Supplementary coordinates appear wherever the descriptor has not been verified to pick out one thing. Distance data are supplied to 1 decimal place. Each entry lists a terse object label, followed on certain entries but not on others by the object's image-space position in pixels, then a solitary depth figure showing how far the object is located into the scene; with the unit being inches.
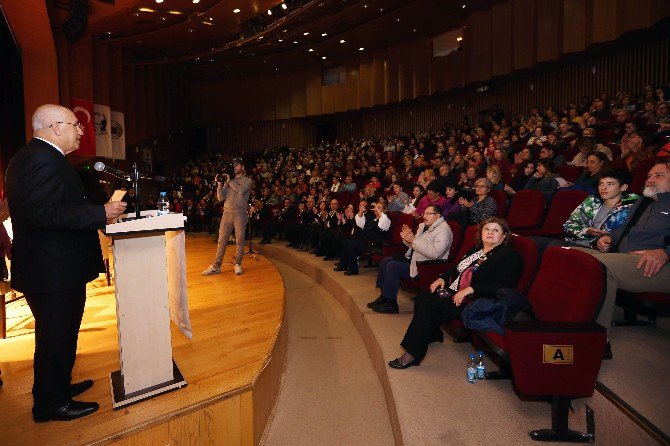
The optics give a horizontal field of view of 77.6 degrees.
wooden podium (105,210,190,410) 61.3
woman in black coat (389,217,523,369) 79.7
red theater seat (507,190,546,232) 133.1
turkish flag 319.9
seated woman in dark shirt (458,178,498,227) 137.9
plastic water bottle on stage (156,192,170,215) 74.9
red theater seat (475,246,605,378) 59.3
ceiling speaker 281.9
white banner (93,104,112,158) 353.7
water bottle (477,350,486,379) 75.4
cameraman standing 158.6
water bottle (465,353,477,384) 74.8
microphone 57.2
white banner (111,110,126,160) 383.2
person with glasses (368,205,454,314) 115.4
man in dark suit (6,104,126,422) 56.2
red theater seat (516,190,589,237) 120.7
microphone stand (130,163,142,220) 65.1
